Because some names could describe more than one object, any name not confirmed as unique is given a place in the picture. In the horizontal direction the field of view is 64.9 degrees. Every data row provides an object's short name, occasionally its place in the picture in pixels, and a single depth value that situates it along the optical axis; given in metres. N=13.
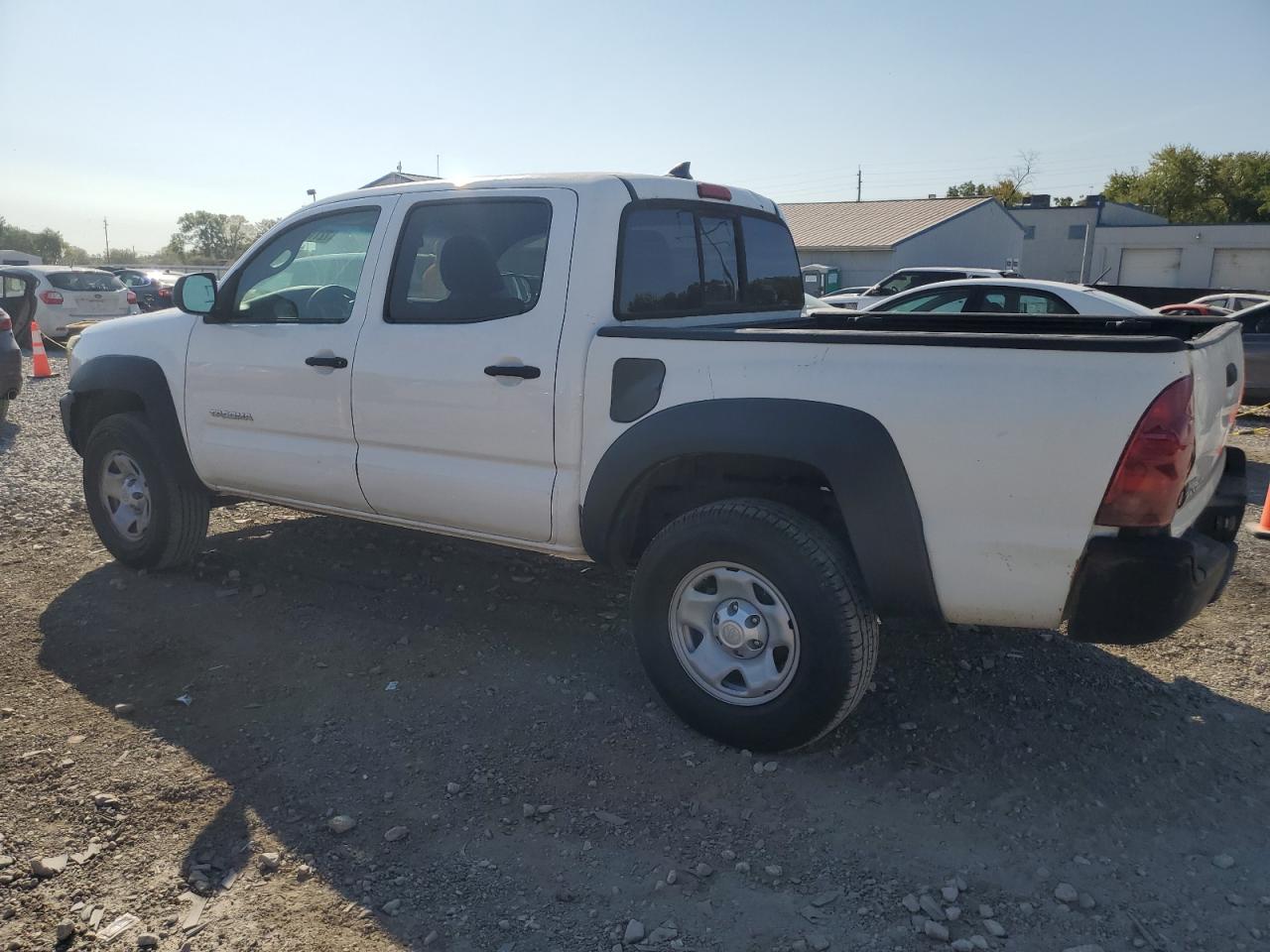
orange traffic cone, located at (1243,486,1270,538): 6.13
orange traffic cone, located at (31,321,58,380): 14.04
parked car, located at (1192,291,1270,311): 15.00
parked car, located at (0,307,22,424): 9.87
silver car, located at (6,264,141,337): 18.34
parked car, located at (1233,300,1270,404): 10.95
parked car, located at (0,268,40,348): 16.41
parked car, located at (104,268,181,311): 26.12
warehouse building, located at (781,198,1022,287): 37.12
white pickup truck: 2.94
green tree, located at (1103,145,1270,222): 58.51
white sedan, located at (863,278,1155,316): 9.50
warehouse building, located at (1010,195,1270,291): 42.91
